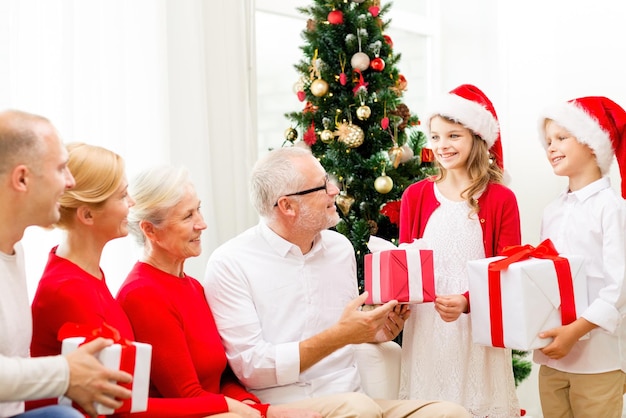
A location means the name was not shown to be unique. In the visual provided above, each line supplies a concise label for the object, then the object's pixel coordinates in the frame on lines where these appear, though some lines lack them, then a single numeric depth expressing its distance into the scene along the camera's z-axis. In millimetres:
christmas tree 3609
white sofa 2730
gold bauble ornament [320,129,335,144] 3605
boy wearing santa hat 2674
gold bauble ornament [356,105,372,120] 3562
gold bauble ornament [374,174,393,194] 3553
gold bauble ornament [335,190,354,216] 3609
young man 1639
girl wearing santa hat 2793
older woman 2221
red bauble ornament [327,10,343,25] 3619
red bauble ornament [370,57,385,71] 3600
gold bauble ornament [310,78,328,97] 3617
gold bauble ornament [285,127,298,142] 3773
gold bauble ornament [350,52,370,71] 3584
